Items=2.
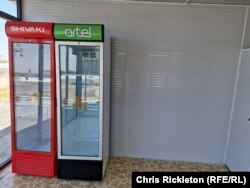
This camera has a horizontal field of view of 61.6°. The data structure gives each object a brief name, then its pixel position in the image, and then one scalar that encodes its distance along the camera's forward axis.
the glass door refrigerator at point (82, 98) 2.52
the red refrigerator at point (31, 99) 2.72
